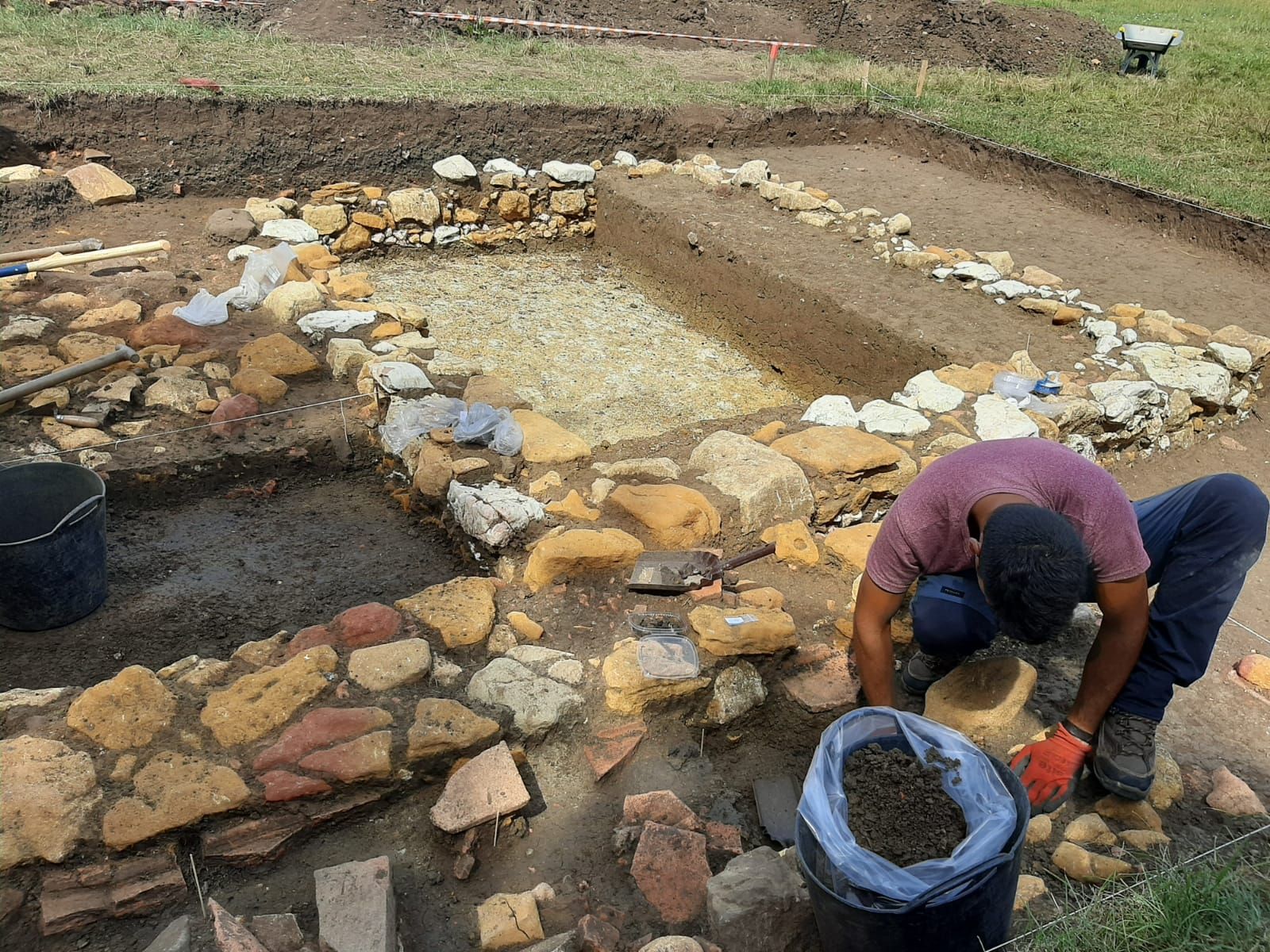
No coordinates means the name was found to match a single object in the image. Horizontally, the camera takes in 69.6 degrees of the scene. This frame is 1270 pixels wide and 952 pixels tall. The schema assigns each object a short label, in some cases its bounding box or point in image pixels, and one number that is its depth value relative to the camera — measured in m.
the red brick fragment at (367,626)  3.21
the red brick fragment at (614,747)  2.87
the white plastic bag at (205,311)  5.63
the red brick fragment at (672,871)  2.44
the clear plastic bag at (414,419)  4.70
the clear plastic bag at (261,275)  5.91
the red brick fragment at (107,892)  2.33
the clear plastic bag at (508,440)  4.43
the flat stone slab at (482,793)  2.59
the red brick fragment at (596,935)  2.22
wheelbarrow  12.71
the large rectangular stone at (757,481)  3.94
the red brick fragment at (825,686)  3.13
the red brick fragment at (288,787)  2.59
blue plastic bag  1.93
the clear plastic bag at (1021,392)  4.78
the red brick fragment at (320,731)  2.69
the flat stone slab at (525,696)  2.91
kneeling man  2.27
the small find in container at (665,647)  3.06
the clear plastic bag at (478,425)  4.52
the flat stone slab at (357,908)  2.22
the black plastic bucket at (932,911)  1.91
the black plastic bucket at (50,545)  3.39
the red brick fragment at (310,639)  3.16
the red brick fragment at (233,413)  4.73
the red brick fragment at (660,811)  2.66
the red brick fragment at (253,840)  2.52
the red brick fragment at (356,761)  2.65
